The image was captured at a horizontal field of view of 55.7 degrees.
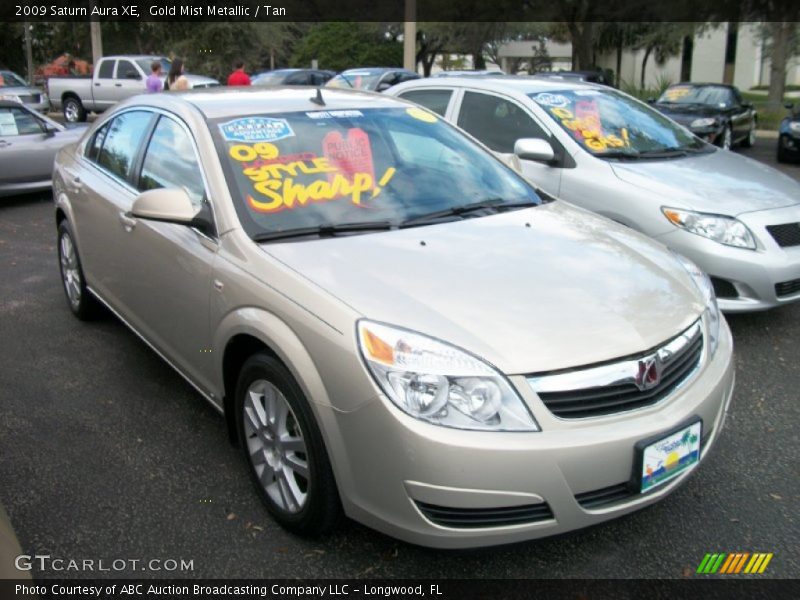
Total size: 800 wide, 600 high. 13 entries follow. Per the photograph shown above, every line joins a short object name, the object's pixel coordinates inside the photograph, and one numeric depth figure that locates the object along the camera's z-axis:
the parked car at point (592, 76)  19.36
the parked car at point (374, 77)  20.47
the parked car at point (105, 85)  19.84
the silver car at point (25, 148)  9.77
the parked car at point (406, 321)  2.37
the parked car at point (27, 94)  18.77
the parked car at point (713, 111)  13.07
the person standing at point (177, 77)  13.38
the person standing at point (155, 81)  14.95
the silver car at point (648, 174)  4.73
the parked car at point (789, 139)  12.94
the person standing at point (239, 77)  14.72
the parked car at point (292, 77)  22.24
